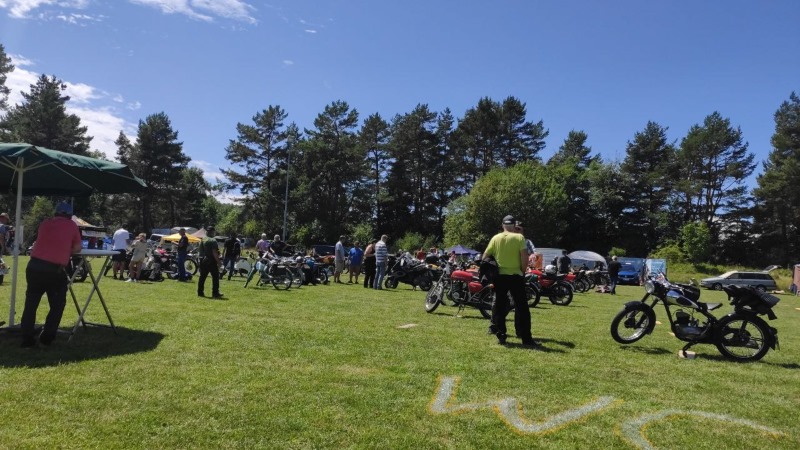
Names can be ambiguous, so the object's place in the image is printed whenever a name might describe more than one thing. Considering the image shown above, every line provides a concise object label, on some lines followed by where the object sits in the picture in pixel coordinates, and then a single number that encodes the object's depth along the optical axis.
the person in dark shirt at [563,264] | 16.98
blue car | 31.22
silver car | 30.00
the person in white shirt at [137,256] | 13.71
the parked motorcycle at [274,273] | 14.03
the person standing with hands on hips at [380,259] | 15.25
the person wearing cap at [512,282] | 6.58
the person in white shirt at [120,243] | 14.21
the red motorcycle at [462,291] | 9.17
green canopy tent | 5.48
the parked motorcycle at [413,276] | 16.16
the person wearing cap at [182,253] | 14.77
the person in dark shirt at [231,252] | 15.79
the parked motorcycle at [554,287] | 13.04
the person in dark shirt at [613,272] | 19.58
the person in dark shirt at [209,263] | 10.87
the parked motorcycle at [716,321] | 6.26
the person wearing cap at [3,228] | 11.44
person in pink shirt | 5.26
